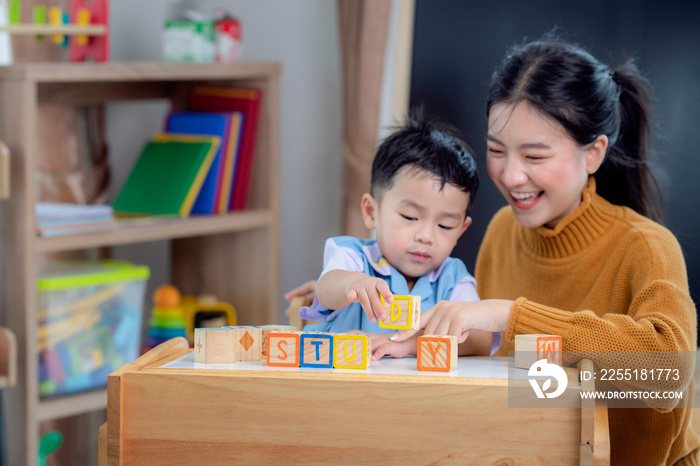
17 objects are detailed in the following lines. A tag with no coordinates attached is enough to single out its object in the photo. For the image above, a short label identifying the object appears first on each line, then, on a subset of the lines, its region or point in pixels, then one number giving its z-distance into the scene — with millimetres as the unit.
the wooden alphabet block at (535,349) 2034
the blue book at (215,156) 3323
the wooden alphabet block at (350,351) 2019
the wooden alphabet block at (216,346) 2050
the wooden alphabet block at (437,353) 2008
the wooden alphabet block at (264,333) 2084
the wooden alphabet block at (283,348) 2029
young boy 2233
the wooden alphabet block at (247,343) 2066
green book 3249
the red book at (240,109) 3397
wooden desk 1957
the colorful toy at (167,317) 3304
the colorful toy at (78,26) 2973
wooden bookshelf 2798
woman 2105
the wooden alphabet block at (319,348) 2020
